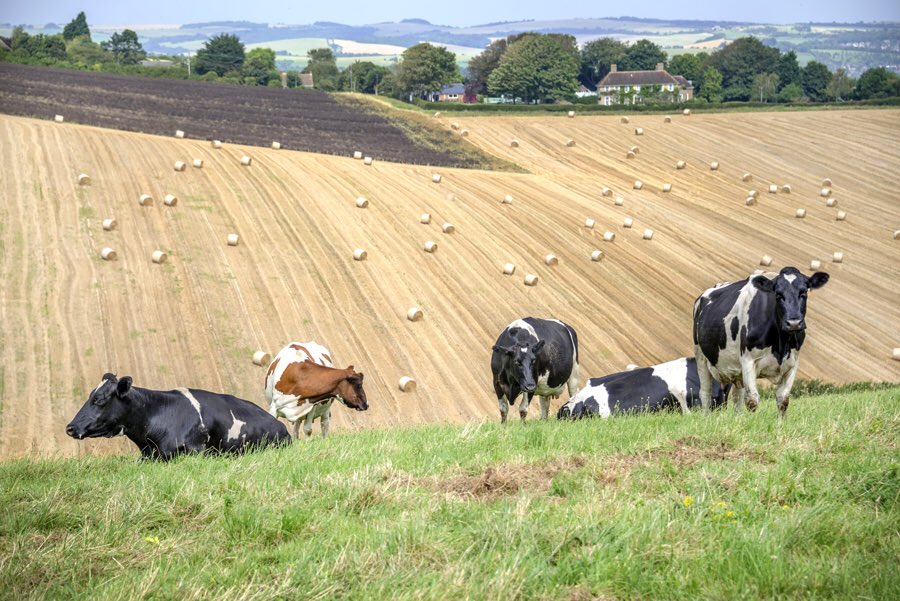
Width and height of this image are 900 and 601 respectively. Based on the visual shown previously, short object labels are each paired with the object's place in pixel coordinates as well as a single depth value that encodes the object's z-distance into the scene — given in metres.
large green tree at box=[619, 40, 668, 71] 155.62
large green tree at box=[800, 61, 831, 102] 134.25
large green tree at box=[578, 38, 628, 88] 154.75
